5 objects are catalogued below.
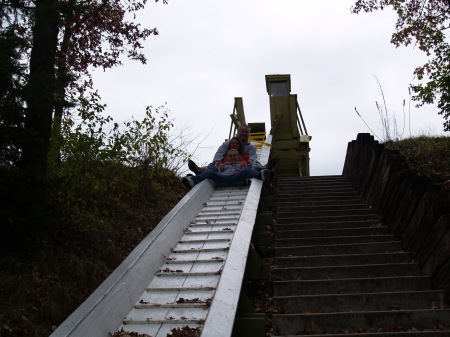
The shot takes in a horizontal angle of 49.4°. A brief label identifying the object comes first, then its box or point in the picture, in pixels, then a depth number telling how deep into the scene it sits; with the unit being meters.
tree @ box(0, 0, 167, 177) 5.14
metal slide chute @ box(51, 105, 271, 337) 3.44
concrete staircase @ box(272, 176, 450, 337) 4.30
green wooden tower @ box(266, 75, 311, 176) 15.97
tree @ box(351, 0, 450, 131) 10.97
